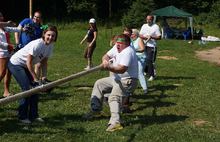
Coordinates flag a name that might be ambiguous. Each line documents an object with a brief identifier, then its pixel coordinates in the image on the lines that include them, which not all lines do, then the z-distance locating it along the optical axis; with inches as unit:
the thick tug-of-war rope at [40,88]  206.7
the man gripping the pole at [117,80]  322.7
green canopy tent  1486.2
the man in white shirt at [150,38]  541.3
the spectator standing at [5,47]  388.5
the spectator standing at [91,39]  653.9
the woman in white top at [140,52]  453.7
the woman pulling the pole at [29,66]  308.0
